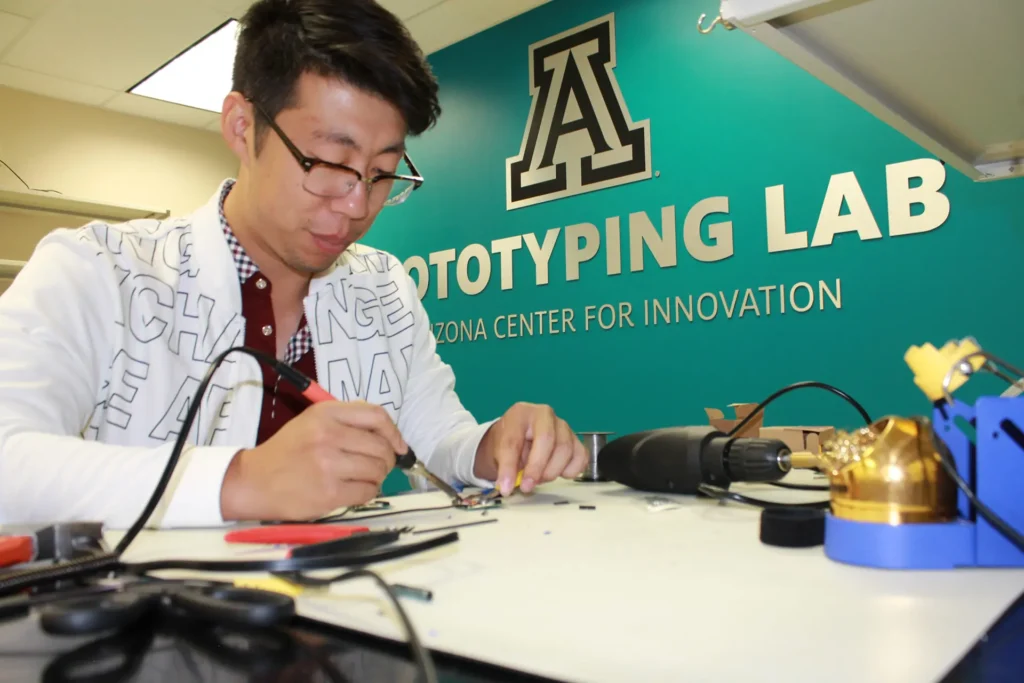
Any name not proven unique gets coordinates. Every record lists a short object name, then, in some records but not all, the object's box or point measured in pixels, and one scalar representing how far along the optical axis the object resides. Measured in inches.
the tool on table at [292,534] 23.6
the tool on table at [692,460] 31.4
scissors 14.1
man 28.8
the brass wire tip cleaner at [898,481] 18.7
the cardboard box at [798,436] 60.0
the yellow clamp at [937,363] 19.0
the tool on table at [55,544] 20.3
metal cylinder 42.9
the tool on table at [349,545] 19.4
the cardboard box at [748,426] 49.8
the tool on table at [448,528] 25.9
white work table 11.9
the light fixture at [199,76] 133.2
